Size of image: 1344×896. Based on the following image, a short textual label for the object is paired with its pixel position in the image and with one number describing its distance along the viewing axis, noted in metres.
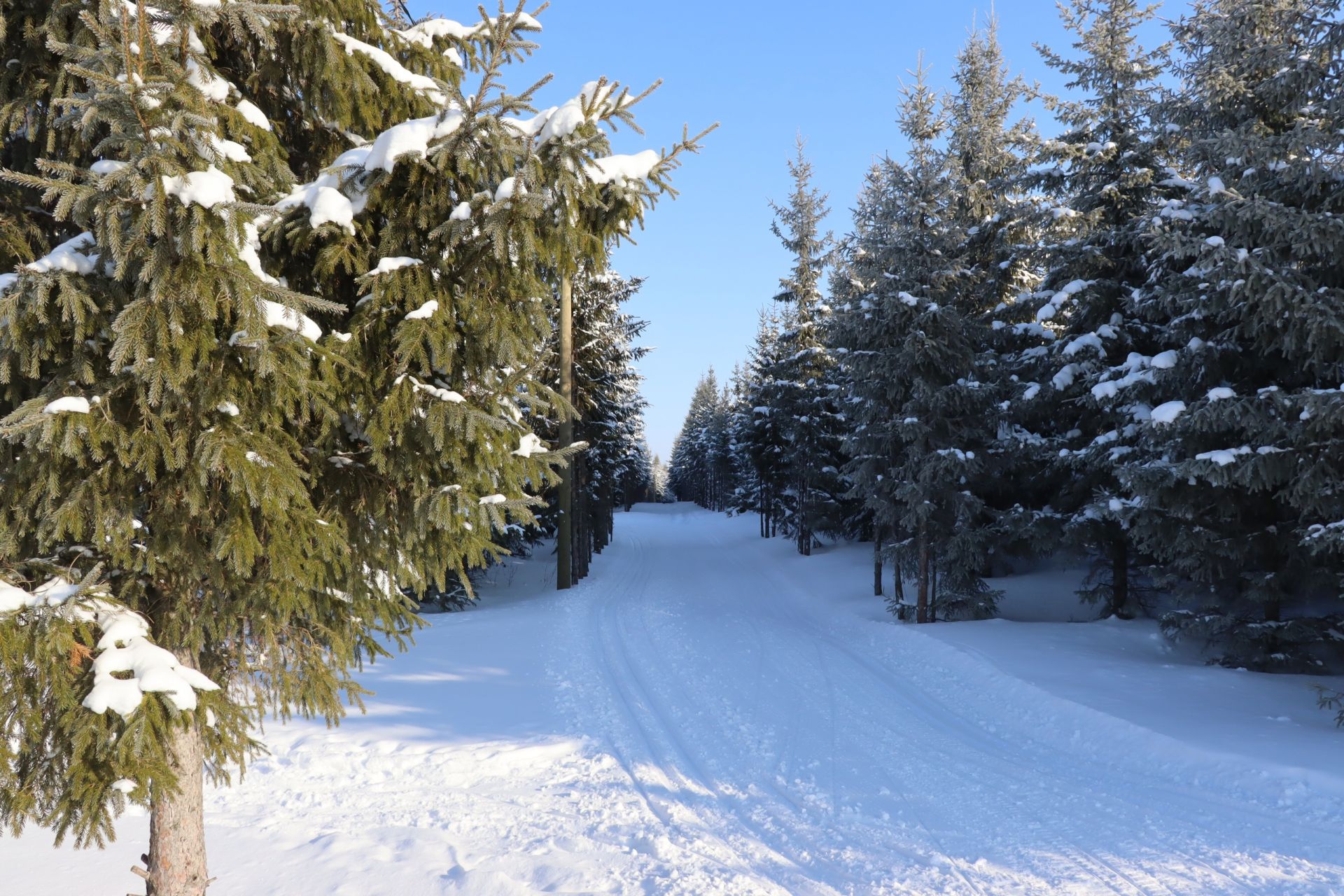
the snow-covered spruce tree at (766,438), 32.38
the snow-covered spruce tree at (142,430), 3.25
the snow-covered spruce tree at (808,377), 27.77
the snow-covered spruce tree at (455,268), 3.89
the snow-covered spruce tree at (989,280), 16.14
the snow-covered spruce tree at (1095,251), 14.66
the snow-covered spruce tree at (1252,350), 9.29
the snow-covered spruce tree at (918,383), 15.78
